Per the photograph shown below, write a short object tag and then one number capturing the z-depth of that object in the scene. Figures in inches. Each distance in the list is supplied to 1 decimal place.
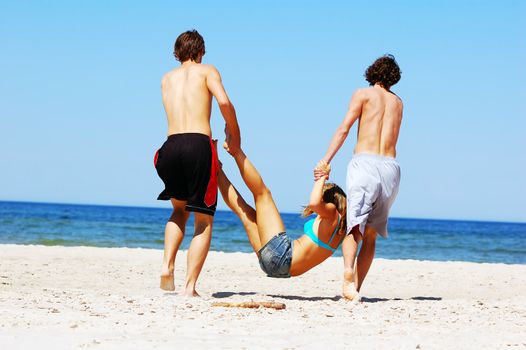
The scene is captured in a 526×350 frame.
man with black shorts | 466.0
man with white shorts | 472.1
